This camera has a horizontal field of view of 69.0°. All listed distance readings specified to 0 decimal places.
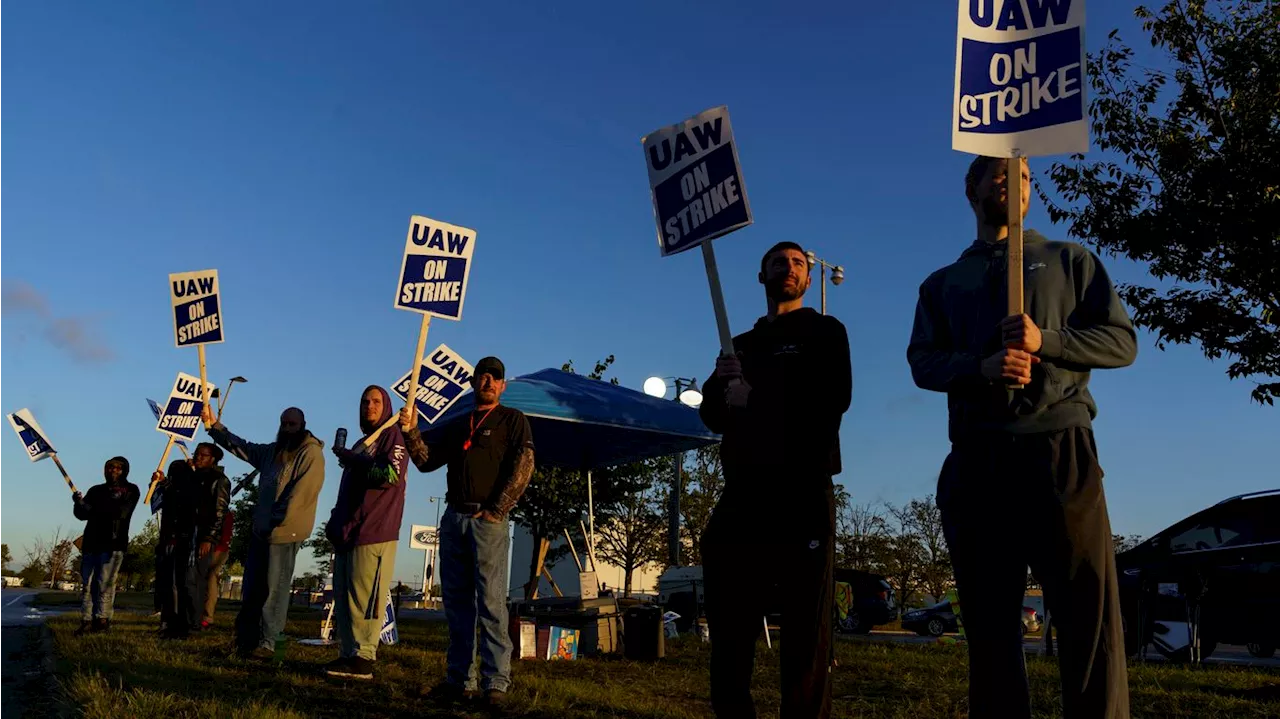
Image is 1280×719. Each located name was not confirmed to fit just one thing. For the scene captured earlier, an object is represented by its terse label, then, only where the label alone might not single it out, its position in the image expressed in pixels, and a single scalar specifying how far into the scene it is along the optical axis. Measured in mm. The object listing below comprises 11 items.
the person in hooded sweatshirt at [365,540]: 6500
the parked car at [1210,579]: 9773
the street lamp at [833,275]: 23984
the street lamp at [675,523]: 24250
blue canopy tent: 10469
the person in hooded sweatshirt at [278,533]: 7605
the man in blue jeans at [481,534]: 5625
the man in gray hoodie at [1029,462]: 2602
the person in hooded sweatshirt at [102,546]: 10172
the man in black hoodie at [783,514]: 3367
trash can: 8891
